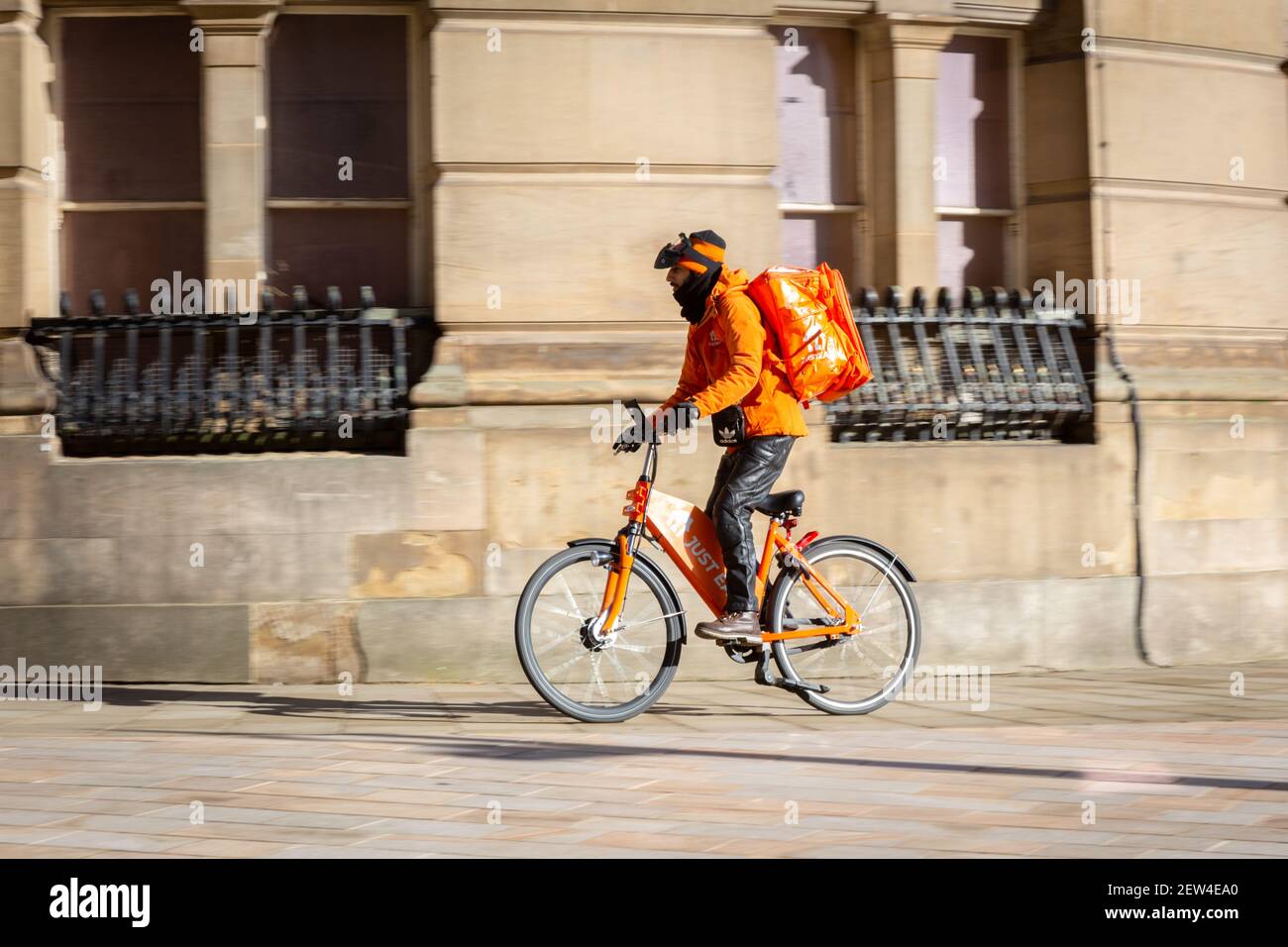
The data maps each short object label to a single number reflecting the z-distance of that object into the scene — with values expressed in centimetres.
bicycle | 739
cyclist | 743
